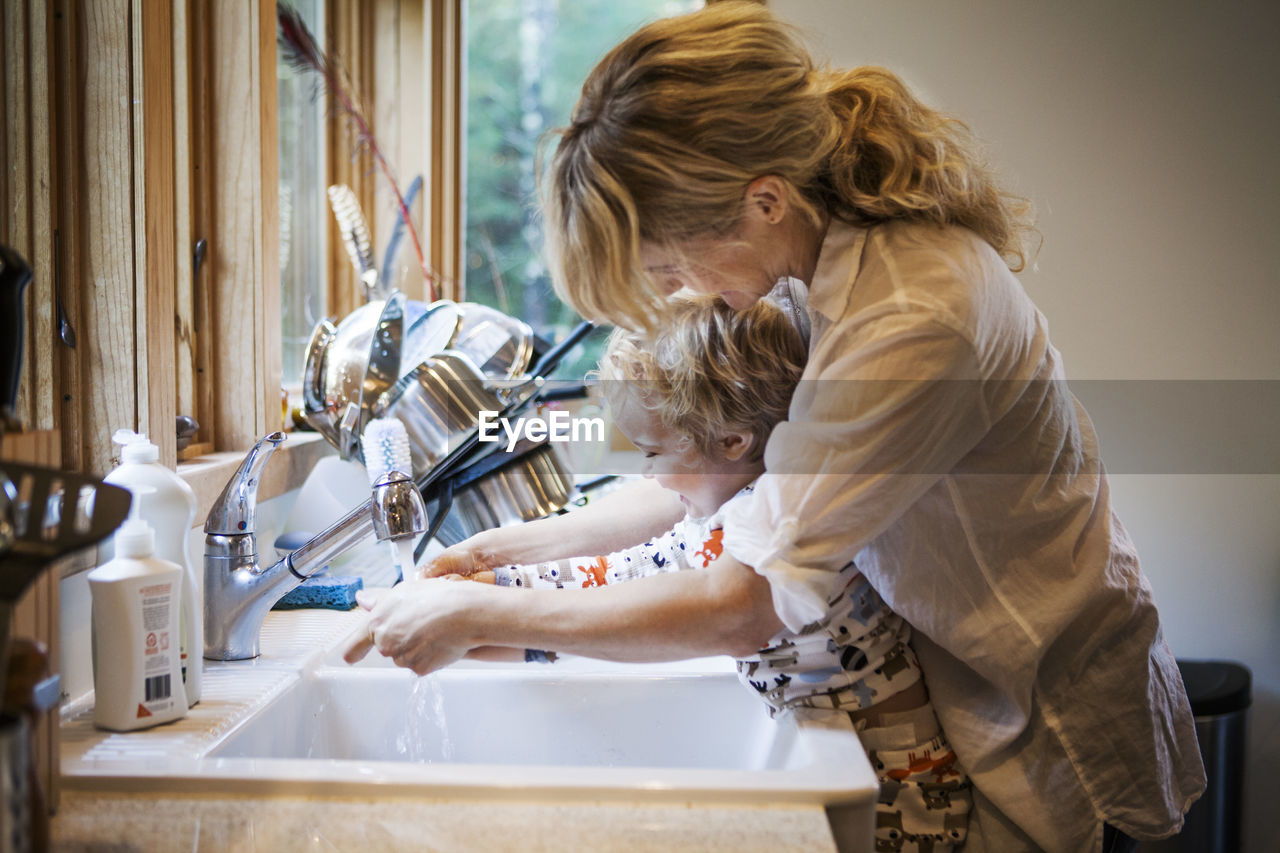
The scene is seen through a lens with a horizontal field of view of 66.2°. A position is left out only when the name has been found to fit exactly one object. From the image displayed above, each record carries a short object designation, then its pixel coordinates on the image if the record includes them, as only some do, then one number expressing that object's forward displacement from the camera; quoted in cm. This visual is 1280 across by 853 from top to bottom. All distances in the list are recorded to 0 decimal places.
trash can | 170
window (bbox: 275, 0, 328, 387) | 194
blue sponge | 128
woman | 74
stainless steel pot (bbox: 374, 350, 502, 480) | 140
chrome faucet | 103
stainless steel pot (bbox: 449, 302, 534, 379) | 155
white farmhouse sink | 89
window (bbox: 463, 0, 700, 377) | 284
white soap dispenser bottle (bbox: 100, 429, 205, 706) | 89
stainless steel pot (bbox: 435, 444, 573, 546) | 148
